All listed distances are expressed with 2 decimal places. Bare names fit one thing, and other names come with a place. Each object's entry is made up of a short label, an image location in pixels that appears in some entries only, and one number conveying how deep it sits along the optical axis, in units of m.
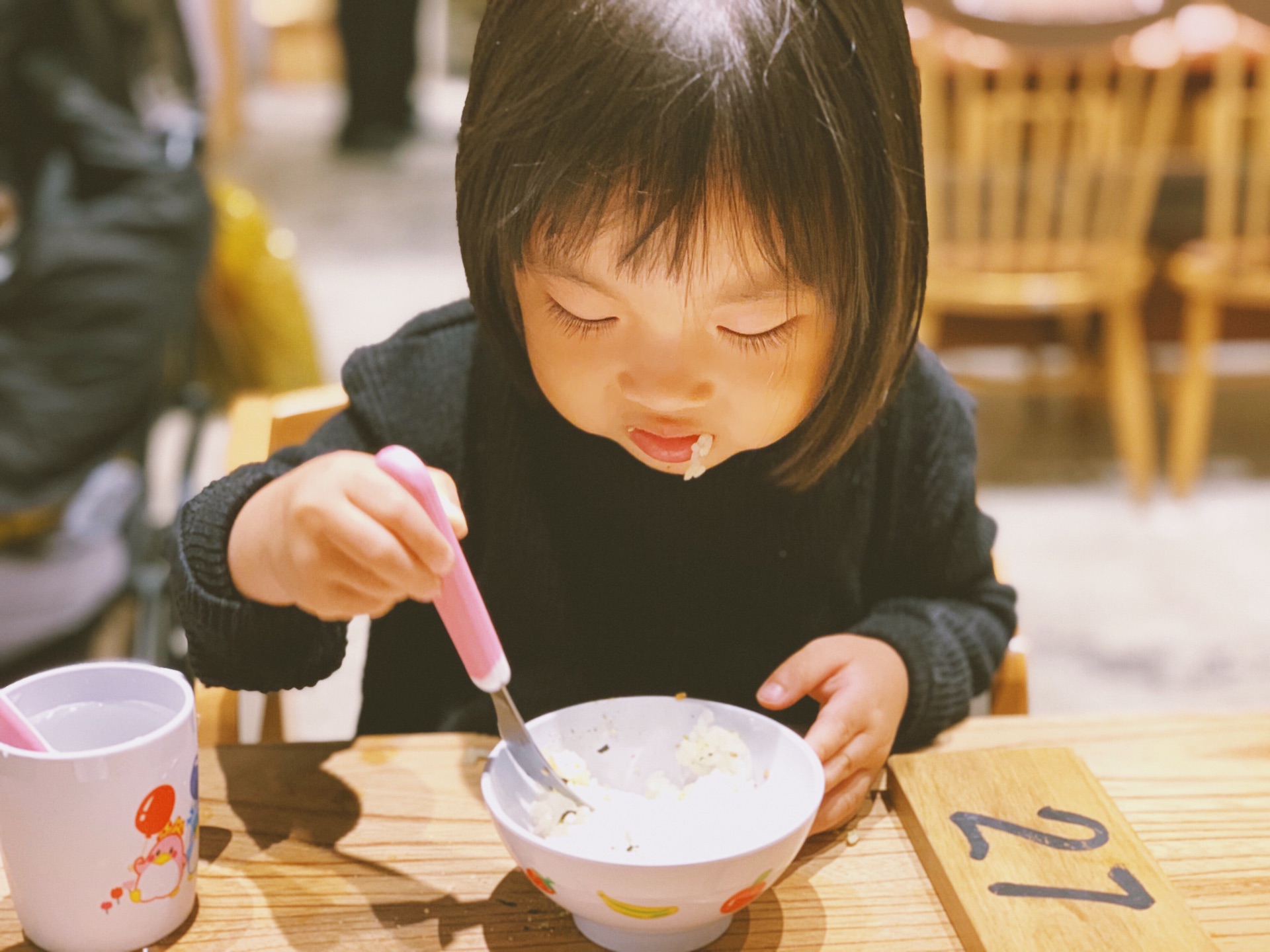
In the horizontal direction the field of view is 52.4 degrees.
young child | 0.63
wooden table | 0.67
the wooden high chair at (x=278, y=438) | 0.93
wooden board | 0.64
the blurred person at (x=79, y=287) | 2.09
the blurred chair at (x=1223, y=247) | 3.04
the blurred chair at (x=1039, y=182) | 2.99
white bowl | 0.59
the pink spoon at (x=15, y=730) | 0.62
